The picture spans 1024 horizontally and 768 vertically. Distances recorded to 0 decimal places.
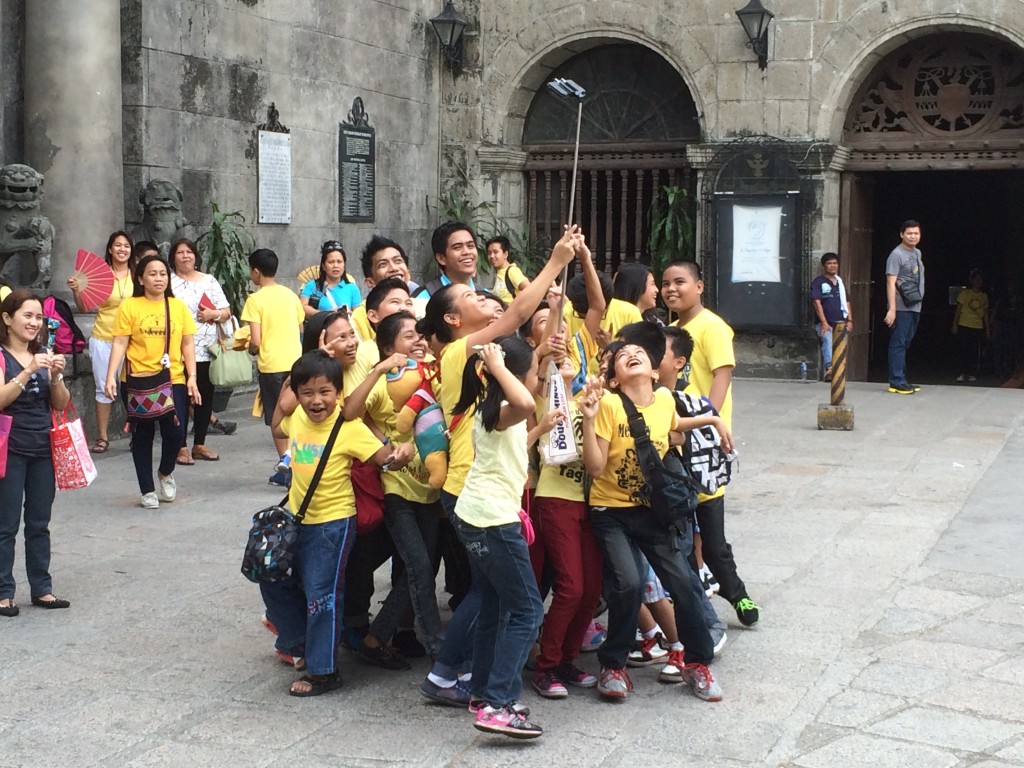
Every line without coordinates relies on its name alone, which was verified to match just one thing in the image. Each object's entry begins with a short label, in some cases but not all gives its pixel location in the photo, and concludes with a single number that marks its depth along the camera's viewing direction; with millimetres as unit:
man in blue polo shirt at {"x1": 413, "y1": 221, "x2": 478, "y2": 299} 6152
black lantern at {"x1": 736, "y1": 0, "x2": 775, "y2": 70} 14648
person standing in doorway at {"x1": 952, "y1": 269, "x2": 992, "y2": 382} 18000
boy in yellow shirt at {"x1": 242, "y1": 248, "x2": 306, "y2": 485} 9359
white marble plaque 13586
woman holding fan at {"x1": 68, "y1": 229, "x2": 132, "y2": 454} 10328
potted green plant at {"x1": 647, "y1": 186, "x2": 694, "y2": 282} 15602
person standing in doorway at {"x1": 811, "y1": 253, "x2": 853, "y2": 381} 14602
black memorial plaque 14820
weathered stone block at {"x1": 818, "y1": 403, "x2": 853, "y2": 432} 11688
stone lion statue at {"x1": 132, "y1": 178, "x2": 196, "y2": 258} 11789
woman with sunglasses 9445
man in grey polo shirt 14070
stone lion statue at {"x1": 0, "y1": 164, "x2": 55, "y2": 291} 10289
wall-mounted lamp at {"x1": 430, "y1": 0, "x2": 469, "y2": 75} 16000
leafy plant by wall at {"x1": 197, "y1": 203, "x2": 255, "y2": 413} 12445
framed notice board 15188
